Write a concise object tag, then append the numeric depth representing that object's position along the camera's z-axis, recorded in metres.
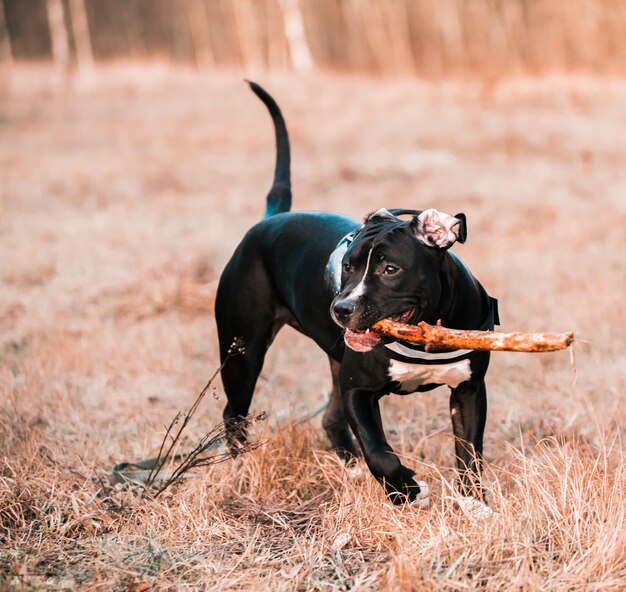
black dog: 3.12
